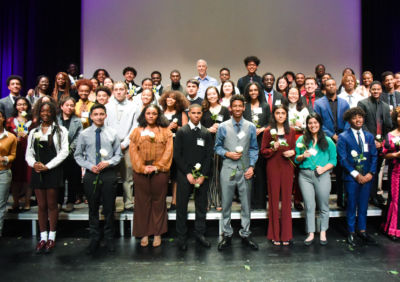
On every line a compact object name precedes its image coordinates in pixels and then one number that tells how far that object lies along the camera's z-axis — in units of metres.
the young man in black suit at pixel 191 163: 3.41
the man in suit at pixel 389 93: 4.52
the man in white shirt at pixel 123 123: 3.87
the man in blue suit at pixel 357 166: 3.58
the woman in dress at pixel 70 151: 3.92
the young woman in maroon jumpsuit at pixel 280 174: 3.49
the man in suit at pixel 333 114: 4.09
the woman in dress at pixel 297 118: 3.98
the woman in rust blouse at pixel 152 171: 3.43
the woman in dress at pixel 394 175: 3.66
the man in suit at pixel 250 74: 5.20
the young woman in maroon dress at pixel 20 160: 4.00
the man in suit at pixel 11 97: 4.49
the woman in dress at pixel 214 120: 3.91
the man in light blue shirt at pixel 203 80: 5.41
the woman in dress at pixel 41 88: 4.84
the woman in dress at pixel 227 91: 4.27
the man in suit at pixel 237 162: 3.40
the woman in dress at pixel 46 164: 3.39
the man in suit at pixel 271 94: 4.36
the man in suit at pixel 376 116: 4.09
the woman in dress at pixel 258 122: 3.91
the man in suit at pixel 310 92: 4.49
